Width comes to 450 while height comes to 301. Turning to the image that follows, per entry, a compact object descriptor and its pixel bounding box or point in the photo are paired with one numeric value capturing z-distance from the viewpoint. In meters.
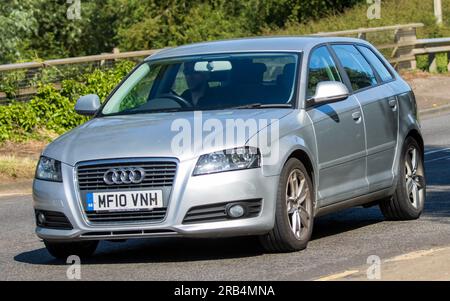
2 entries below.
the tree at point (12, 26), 34.50
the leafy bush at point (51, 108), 21.64
